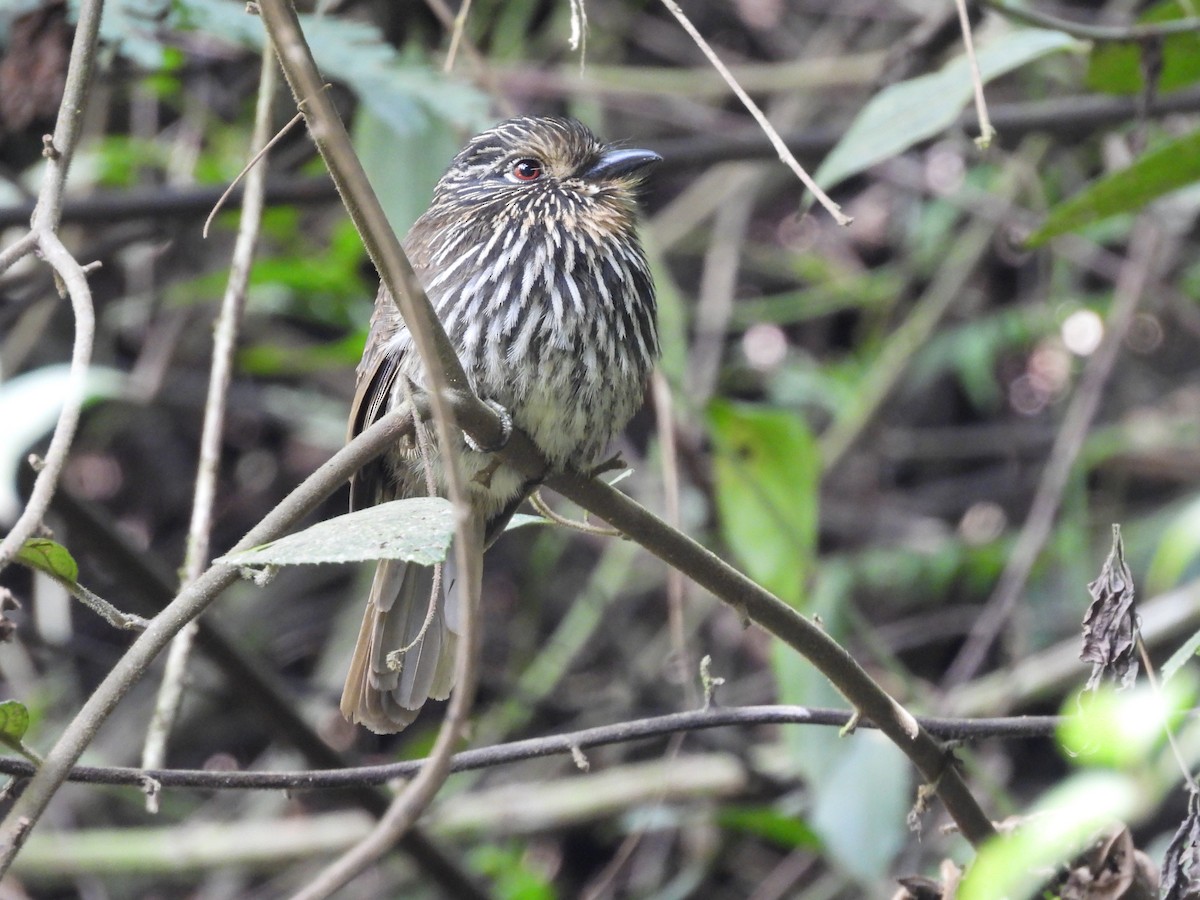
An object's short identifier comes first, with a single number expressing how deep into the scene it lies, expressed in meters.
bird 6.48
